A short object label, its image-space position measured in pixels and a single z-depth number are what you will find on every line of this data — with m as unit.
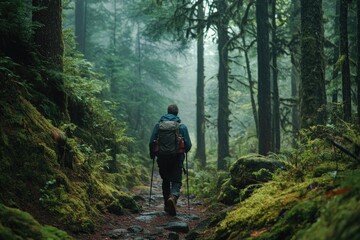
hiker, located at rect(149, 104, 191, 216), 7.96
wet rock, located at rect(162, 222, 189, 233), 6.28
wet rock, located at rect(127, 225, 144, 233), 6.09
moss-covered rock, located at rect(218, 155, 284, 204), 7.20
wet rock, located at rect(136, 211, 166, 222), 7.31
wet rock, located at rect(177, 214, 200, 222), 7.49
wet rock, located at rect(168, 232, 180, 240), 5.60
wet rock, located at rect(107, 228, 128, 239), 5.64
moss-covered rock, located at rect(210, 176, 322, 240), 3.34
